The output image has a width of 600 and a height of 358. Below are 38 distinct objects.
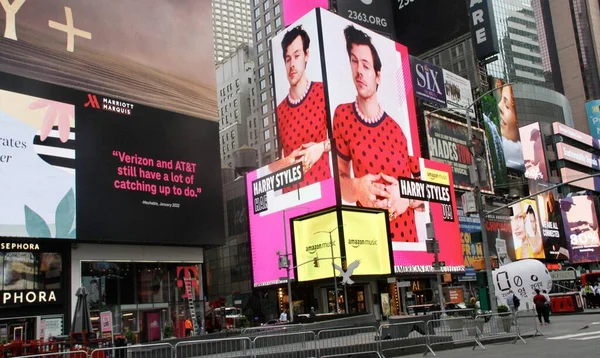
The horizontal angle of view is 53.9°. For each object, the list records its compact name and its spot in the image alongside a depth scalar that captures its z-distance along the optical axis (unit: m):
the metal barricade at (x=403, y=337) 19.00
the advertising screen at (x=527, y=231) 86.06
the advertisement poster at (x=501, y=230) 78.69
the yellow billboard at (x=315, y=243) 53.94
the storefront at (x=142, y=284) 36.03
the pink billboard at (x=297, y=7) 75.00
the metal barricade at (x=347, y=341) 17.56
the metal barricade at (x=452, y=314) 23.25
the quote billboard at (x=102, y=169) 31.59
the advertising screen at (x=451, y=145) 72.50
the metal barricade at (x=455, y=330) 20.20
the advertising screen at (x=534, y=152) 102.94
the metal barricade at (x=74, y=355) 16.62
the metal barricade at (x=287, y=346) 16.91
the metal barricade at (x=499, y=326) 21.50
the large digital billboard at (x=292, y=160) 58.09
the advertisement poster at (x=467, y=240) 71.36
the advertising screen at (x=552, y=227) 94.04
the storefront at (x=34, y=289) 31.16
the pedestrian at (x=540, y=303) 28.56
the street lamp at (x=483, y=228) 22.94
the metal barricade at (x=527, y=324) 23.30
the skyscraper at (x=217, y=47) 198.50
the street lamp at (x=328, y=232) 51.86
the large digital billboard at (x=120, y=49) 33.31
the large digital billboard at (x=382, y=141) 57.94
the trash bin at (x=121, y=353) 15.88
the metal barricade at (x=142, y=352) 14.83
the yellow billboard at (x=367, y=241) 53.69
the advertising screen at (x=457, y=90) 77.30
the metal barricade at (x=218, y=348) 15.84
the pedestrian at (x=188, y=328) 37.38
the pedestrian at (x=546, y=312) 28.78
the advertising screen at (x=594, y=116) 145.62
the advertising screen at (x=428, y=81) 71.56
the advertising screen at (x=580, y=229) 102.31
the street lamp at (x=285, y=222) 43.25
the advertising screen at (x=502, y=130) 85.50
